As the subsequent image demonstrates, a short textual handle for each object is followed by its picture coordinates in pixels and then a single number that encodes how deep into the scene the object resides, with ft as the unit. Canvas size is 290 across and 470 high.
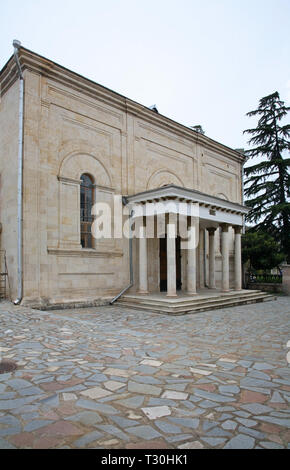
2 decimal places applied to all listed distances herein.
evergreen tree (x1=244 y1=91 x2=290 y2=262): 78.64
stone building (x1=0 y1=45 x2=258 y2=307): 37.91
